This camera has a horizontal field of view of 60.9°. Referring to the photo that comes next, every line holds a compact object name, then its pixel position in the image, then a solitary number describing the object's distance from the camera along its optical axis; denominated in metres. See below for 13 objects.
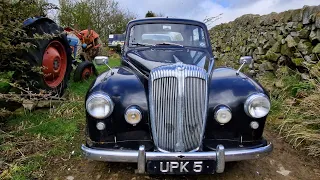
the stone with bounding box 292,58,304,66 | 4.92
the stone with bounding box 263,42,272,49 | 6.53
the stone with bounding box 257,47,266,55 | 6.91
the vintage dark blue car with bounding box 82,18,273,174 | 2.27
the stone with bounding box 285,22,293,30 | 5.55
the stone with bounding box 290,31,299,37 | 5.25
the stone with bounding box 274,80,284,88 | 4.98
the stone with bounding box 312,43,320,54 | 4.44
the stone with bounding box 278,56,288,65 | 5.55
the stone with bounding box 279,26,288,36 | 5.72
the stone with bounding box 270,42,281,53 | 5.89
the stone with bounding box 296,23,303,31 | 5.18
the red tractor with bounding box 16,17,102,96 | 3.79
